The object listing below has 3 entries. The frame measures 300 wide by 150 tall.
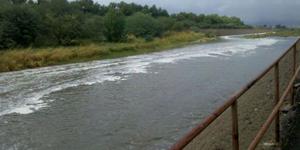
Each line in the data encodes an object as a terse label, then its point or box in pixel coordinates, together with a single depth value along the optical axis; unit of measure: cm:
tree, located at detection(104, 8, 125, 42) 4146
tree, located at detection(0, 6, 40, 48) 2805
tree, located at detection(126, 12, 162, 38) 5064
